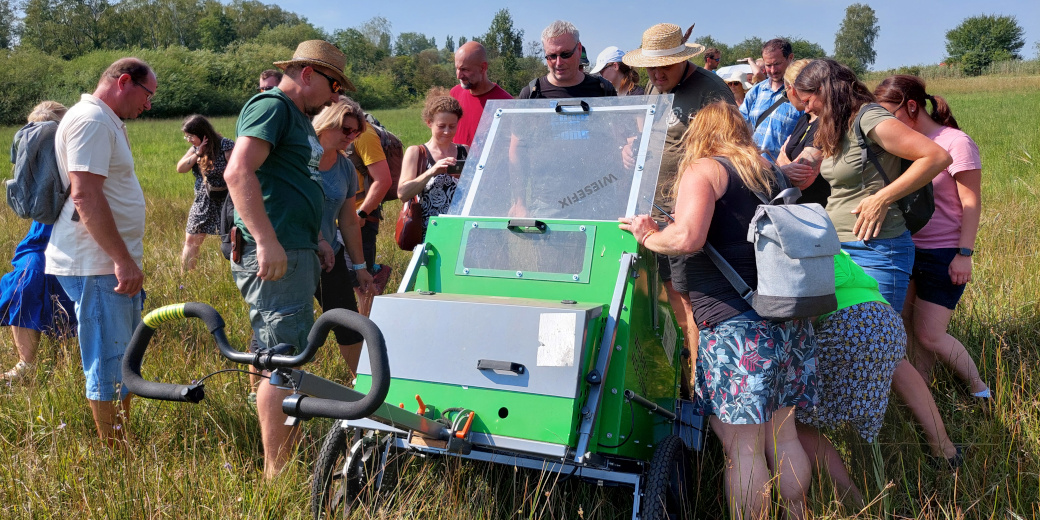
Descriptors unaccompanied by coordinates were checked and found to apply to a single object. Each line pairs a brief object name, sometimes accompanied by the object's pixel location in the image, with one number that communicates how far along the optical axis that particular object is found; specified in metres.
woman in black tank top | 2.61
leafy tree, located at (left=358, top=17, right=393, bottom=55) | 133.62
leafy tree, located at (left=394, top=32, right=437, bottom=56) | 163.81
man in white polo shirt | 3.25
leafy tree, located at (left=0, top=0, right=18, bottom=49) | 68.81
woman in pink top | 3.79
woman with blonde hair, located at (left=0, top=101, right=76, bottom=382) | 4.37
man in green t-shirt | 2.96
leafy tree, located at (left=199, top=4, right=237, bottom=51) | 88.12
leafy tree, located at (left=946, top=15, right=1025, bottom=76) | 89.19
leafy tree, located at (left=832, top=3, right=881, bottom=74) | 115.00
